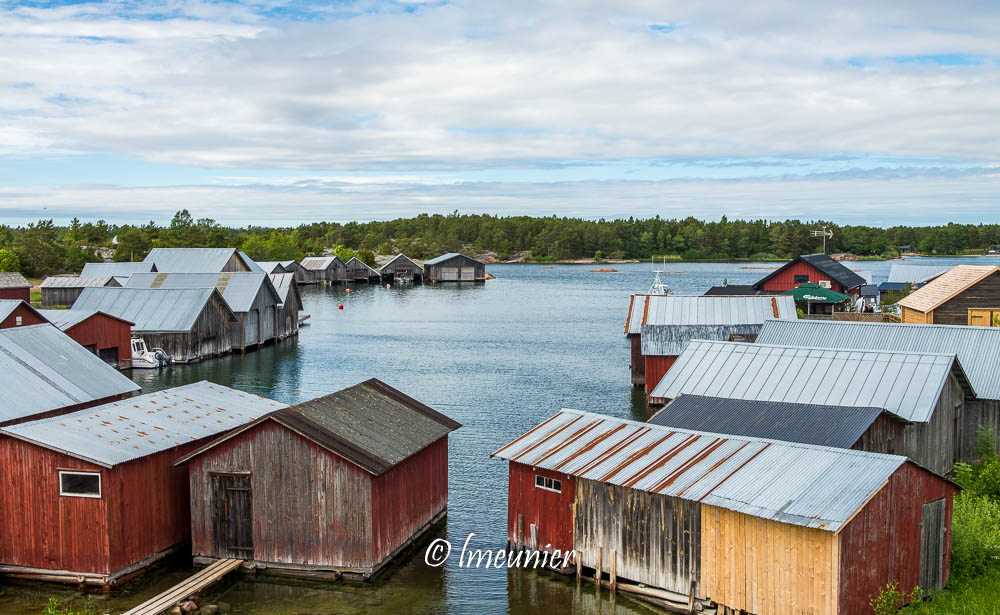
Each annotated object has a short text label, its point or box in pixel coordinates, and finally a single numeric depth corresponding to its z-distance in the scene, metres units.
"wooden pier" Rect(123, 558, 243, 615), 17.51
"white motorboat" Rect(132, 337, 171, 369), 53.88
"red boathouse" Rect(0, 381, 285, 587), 19.22
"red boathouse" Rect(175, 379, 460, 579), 19.59
